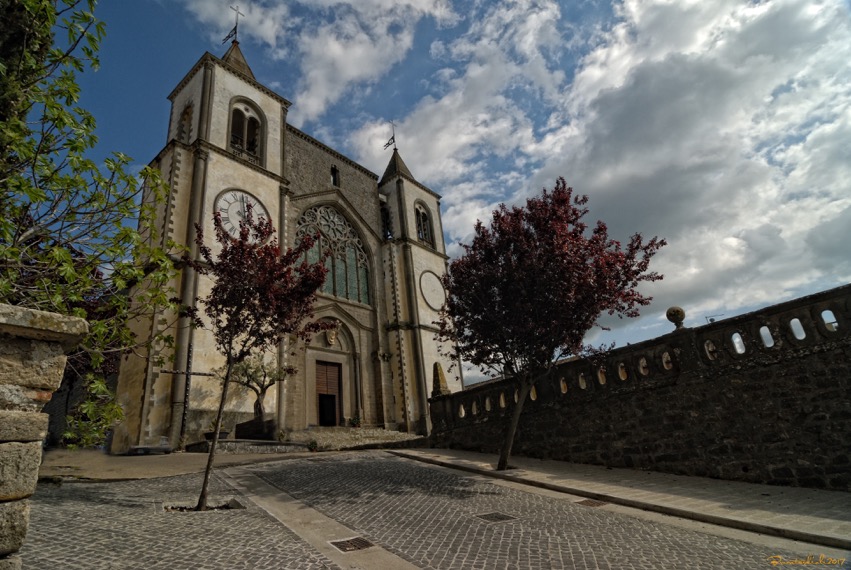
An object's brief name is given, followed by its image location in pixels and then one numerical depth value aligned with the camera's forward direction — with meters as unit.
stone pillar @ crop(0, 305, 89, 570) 2.16
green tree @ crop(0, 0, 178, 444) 3.52
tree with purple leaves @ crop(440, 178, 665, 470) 9.59
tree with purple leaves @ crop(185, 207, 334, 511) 7.73
